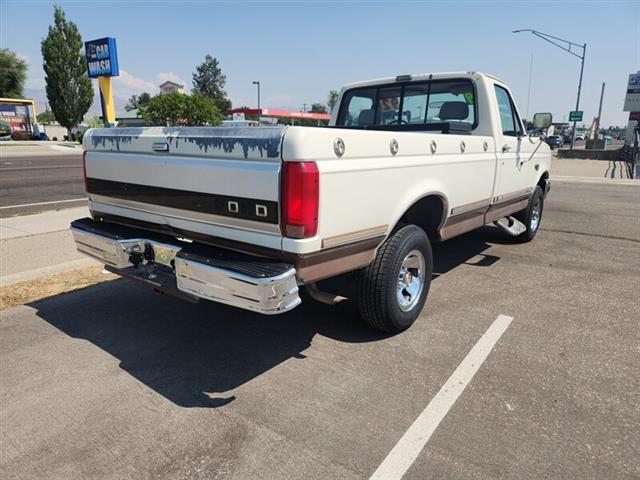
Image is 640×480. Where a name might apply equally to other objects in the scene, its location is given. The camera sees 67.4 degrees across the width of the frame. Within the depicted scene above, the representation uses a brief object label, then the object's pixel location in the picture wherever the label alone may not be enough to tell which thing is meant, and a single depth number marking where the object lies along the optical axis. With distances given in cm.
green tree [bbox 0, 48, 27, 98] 5347
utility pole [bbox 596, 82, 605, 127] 4563
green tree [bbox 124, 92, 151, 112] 12248
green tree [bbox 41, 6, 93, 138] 4434
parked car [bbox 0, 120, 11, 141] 4266
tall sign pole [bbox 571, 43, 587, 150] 2785
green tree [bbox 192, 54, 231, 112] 10619
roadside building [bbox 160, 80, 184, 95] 8162
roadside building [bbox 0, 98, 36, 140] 4253
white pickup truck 273
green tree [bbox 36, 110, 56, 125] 9688
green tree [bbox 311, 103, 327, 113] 9850
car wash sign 3045
